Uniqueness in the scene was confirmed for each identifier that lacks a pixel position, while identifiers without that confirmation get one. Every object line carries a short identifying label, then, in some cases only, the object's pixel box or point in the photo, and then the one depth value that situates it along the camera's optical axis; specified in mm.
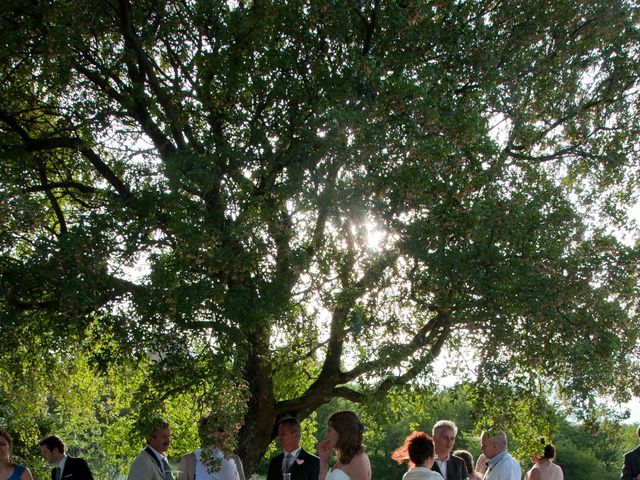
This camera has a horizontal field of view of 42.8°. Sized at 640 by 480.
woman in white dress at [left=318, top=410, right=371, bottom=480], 6625
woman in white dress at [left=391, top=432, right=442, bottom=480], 7016
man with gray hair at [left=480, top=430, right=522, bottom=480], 8922
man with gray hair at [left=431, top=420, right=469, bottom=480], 8445
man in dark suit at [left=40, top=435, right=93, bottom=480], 8844
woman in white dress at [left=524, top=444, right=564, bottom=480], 10414
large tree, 9570
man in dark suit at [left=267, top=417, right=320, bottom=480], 8336
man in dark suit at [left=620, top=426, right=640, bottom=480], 10508
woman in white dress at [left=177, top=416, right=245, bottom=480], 8555
